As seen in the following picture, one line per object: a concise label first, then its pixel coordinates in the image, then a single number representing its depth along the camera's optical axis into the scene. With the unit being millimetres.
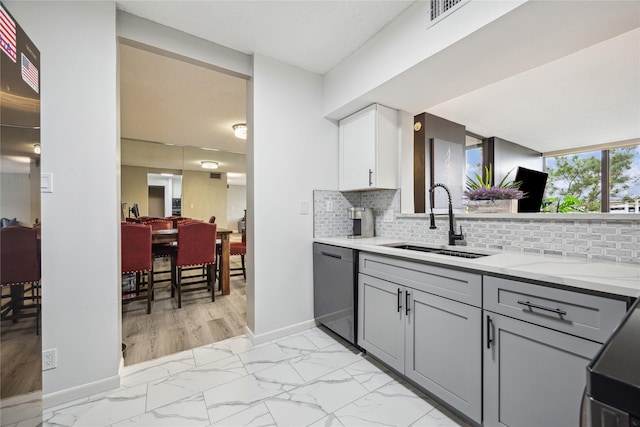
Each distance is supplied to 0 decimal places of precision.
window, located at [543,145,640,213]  3098
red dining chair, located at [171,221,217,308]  3142
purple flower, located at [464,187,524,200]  1892
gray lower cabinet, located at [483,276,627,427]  961
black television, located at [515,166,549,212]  2117
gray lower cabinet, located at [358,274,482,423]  1298
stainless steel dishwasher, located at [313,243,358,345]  2086
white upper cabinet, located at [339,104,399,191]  2314
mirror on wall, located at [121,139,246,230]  5320
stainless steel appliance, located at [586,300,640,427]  304
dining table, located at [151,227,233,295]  3589
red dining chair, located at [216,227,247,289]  3770
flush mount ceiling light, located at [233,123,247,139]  4089
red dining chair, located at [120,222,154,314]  2777
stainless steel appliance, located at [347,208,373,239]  2537
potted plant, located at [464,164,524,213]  1895
